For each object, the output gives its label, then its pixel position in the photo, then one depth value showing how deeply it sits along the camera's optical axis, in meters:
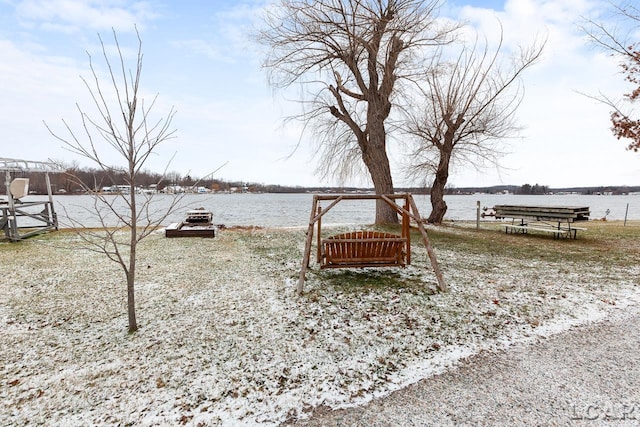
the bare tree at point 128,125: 3.67
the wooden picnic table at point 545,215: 10.35
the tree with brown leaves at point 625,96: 8.50
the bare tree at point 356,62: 10.58
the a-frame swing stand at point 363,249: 5.48
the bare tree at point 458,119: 12.80
